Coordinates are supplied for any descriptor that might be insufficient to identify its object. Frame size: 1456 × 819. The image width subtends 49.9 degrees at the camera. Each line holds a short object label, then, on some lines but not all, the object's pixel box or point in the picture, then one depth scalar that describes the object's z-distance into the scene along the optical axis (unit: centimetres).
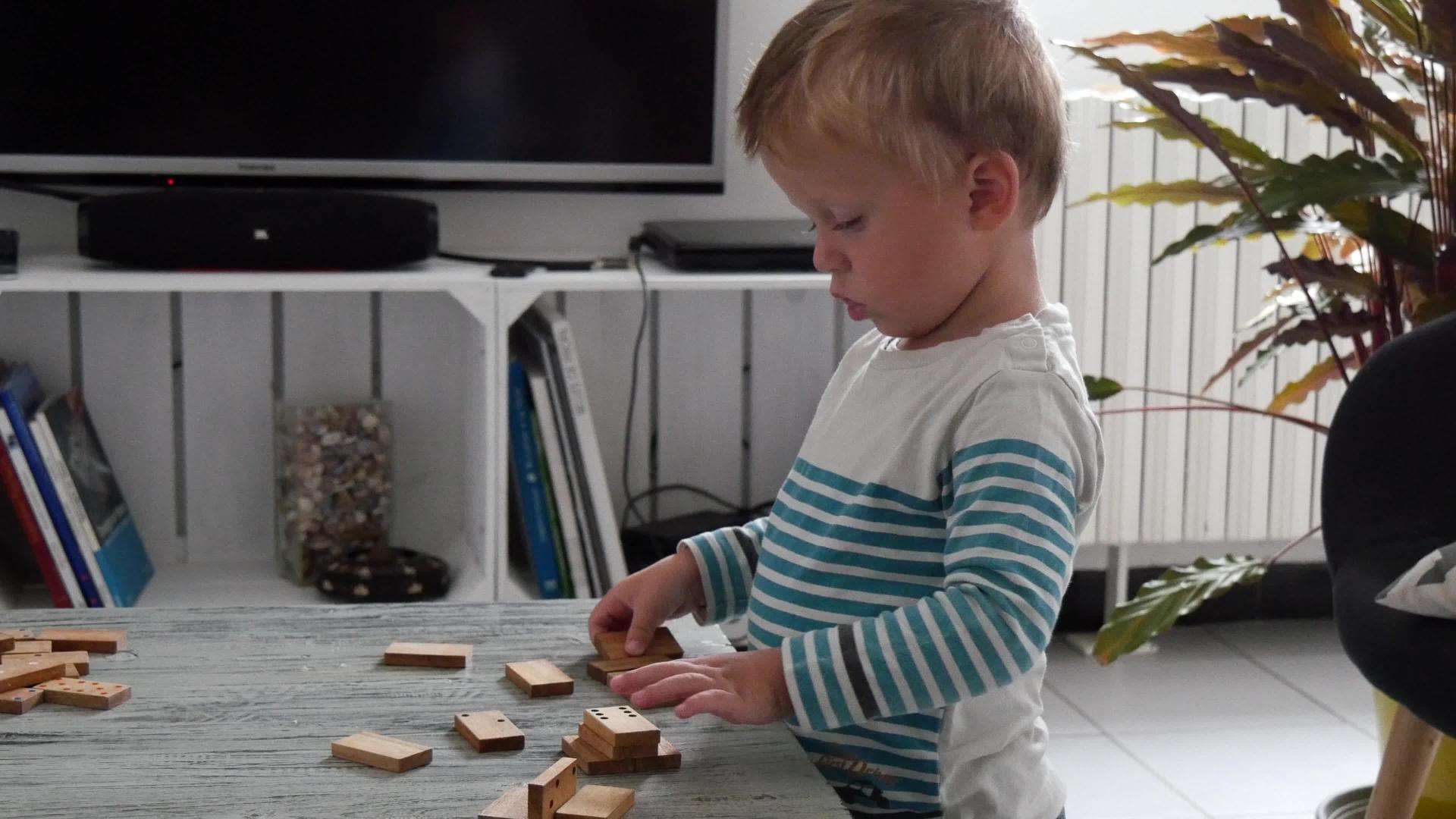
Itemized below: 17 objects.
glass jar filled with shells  227
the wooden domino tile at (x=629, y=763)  75
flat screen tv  215
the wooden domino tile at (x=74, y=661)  85
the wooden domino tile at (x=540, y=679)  85
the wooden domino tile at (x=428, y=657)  89
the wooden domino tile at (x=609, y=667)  88
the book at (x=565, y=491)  217
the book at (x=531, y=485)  217
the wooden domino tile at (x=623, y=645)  92
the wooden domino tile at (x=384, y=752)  73
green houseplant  155
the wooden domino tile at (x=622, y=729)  74
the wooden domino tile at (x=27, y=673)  83
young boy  82
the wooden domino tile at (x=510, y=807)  68
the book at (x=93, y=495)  207
